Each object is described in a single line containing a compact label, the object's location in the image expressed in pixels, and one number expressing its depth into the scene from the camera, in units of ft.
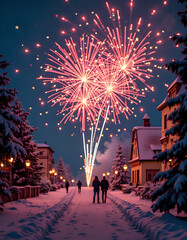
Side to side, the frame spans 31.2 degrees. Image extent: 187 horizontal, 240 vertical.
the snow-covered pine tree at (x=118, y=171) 164.45
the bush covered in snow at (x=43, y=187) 118.42
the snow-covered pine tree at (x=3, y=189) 47.19
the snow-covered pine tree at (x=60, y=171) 290.97
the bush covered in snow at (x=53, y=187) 153.08
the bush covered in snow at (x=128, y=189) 119.75
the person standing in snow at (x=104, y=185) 74.69
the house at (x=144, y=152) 136.46
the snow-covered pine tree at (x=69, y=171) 383.53
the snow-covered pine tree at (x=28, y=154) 99.25
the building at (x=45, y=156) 276.00
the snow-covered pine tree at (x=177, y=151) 36.11
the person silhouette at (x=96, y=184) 73.76
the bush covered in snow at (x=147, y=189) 79.73
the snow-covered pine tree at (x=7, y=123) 47.65
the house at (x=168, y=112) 93.91
